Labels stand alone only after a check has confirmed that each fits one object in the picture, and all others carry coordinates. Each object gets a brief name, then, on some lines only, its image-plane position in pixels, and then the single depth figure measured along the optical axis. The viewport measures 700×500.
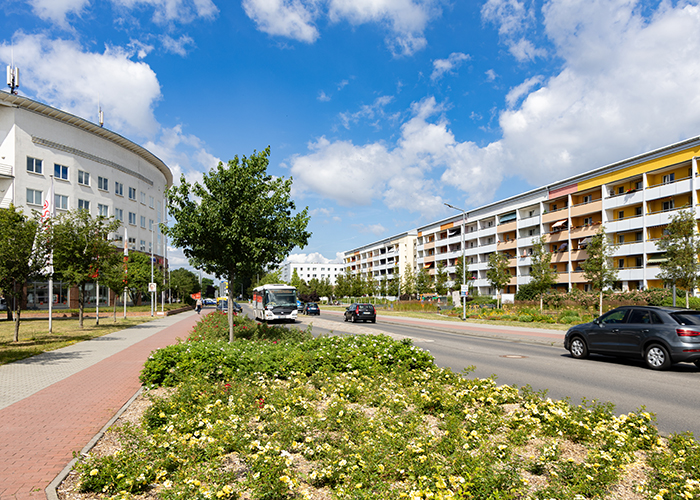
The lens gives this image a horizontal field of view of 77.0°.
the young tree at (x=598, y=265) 29.14
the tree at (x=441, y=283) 63.30
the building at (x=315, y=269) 191.88
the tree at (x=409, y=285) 77.75
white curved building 46.69
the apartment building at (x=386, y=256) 103.81
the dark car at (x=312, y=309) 47.09
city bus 32.00
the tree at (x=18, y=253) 15.11
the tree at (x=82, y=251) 23.34
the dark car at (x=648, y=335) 10.97
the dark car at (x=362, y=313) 33.97
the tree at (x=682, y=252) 24.50
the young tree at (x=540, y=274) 35.69
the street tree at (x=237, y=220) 13.16
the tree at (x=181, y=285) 82.44
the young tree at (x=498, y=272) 41.84
